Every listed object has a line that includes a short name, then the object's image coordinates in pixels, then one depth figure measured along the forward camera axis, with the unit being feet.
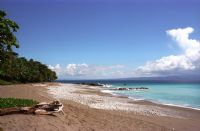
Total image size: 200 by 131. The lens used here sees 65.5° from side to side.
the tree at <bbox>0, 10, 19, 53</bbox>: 26.69
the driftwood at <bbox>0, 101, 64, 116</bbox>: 27.92
